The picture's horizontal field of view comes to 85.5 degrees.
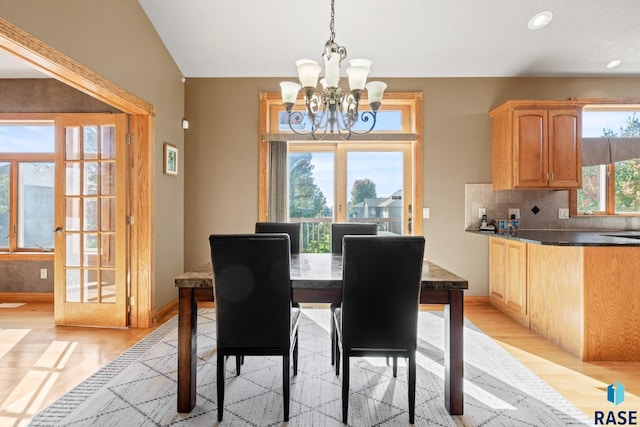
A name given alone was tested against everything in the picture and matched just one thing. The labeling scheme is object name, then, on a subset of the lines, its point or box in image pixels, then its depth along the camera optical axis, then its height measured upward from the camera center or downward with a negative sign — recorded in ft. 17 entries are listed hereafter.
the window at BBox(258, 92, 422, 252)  13.66 +1.30
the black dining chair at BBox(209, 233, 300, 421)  5.77 -1.45
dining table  6.13 -1.71
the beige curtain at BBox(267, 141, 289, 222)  13.47 +1.19
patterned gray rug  6.13 -3.67
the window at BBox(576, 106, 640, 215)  13.35 +1.43
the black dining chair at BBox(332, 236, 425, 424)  5.71 -1.48
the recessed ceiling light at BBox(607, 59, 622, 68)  12.42 +5.38
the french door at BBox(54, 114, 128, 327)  10.84 -0.51
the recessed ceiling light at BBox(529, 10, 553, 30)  10.61 +6.01
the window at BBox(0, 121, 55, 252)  13.79 +1.07
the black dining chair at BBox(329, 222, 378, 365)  9.73 -0.53
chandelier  7.28 +2.69
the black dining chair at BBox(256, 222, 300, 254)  9.85 -0.48
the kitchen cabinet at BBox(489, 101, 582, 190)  12.04 +2.37
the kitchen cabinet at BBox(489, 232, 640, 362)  8.46 -2.18
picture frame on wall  11.98 +1.91
